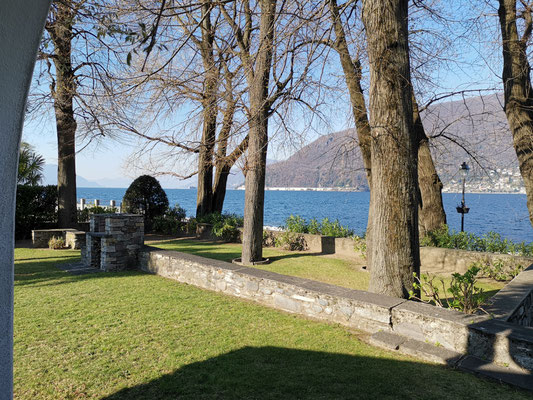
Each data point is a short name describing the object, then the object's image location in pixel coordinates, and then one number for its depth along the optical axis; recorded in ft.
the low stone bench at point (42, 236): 39.01
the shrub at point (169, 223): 49.47
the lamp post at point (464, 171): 39.83
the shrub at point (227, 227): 43.09
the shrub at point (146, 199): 50.78
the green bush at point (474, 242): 28.84
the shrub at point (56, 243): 38.55
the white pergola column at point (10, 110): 5.30
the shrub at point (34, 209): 43.68
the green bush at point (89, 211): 51.70
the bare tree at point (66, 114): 36.14
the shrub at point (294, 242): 37.86
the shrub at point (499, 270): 26.14
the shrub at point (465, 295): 14.97
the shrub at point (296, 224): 39.34
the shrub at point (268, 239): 40.70
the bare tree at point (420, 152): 28.58
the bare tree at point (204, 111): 28.91
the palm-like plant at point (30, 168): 54.65
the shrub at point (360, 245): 32.80
